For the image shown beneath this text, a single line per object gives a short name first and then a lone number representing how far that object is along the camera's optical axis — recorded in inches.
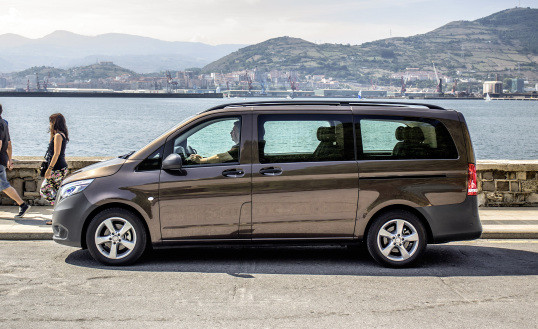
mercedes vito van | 272.8
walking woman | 359.8
